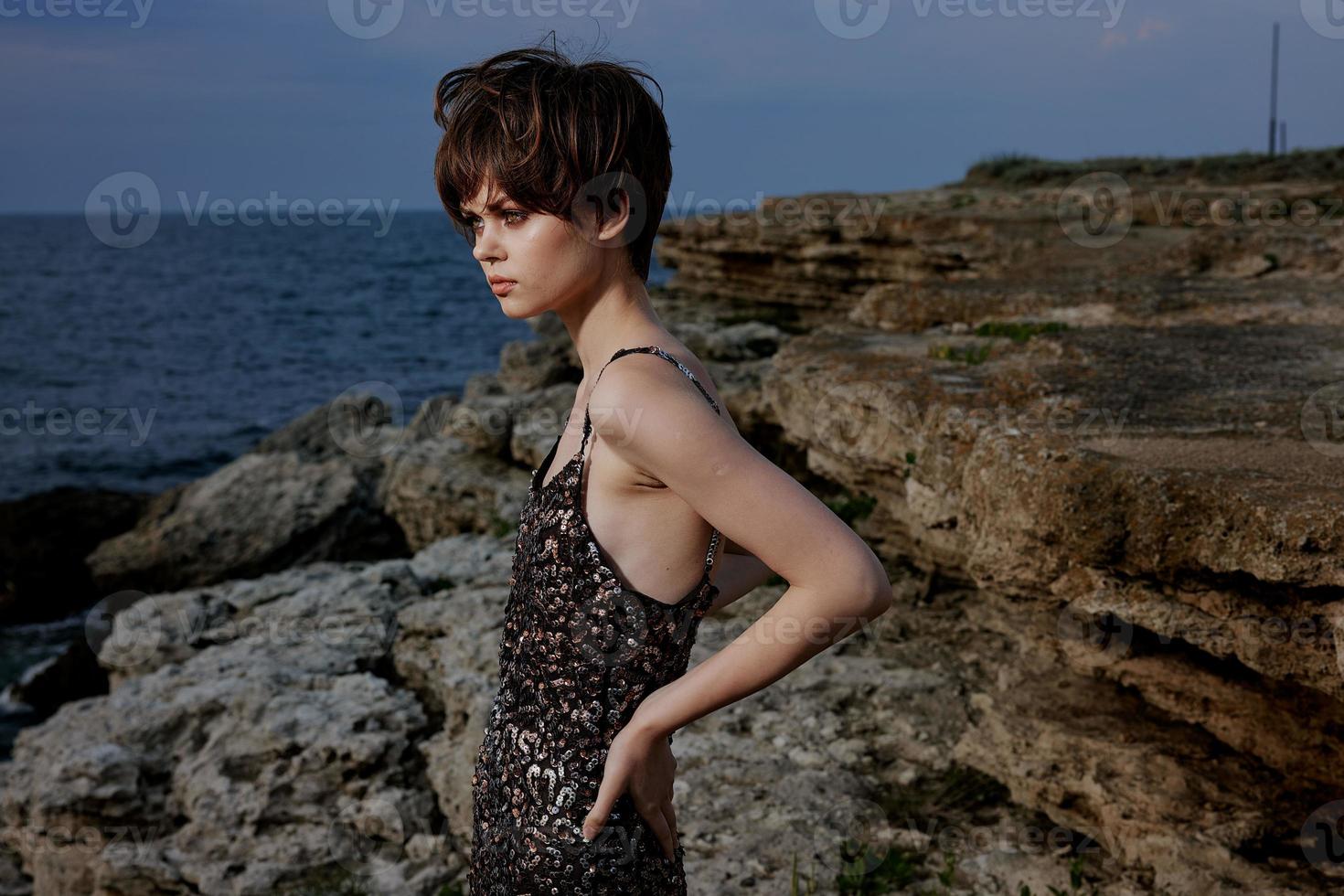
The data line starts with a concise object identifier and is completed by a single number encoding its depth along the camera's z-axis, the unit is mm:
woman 1769
